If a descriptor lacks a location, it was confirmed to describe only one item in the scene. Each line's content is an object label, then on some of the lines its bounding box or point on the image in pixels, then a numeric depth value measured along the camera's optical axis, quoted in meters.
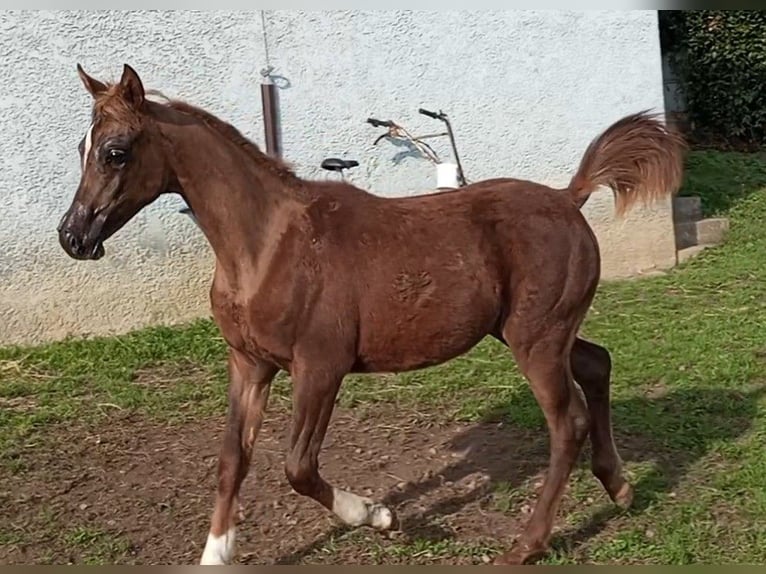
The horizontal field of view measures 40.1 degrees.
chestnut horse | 3.54
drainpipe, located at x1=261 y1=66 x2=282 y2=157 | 7.28
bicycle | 7.61
